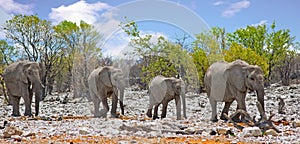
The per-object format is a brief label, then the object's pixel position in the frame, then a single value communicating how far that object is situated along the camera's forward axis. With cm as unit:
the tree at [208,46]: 2569
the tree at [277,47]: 4197
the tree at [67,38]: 3139
